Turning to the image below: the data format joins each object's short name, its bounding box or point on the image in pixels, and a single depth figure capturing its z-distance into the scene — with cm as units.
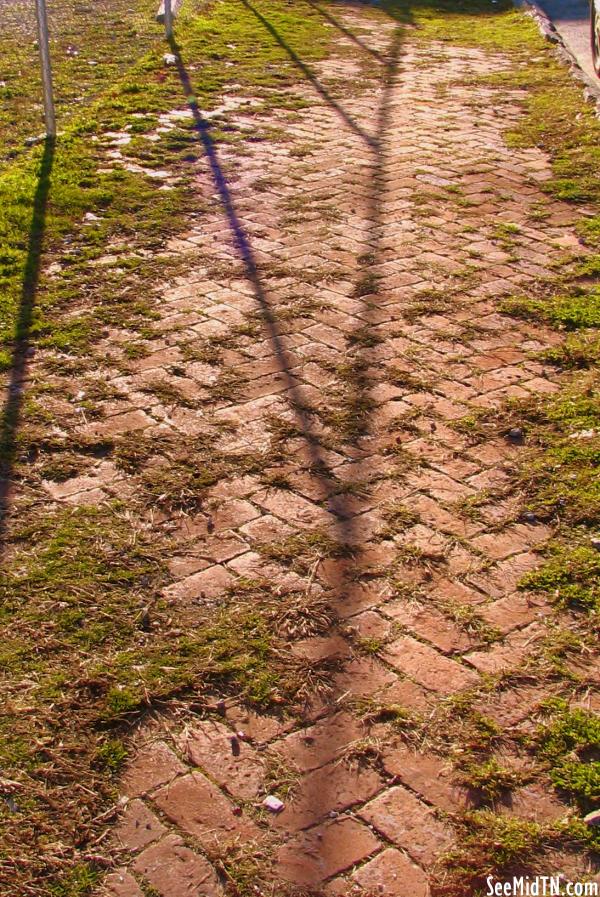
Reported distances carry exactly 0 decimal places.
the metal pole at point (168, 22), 1054
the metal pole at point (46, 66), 684
